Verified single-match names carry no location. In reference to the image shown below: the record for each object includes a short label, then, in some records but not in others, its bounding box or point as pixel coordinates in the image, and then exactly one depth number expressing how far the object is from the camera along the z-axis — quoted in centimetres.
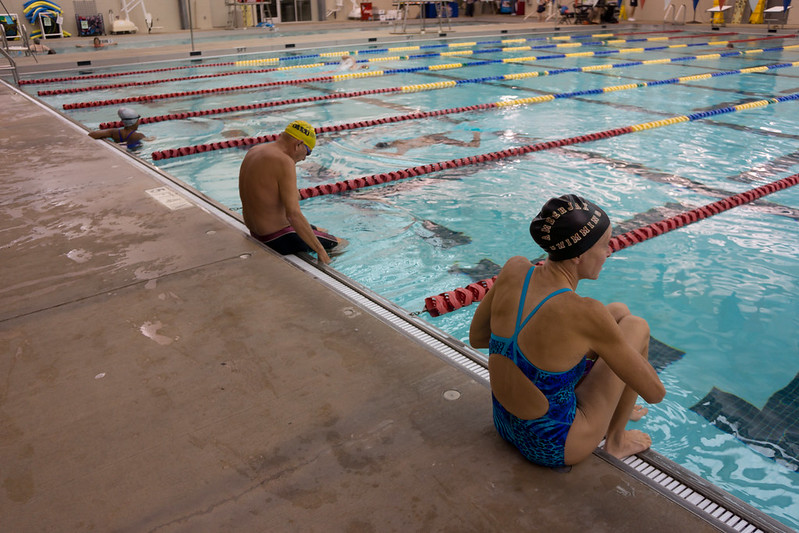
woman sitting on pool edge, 168
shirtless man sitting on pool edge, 352
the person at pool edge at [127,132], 685
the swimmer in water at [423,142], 708
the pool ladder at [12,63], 1090
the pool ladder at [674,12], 2232
